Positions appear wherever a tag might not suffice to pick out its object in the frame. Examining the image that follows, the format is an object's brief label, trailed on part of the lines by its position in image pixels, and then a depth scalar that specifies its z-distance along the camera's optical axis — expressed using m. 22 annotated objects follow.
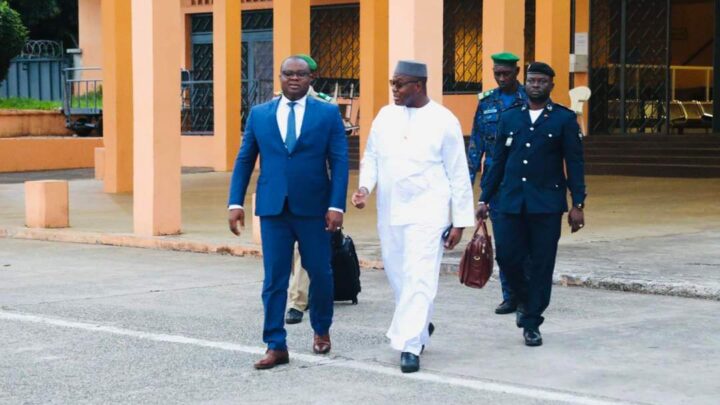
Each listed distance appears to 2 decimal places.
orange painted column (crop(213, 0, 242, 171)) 27.80
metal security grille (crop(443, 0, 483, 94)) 29.52
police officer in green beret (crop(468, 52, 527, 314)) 9.84
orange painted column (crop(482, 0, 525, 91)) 20.11
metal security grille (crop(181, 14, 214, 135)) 30.53
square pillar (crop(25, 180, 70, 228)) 16.62
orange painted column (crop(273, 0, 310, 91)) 24.84
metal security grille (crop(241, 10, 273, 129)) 32.09
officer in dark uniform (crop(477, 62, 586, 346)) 8.60
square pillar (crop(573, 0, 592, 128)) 28.68
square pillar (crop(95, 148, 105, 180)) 25.43
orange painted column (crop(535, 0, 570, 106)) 23.70
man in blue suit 7.93
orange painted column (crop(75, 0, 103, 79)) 34.34
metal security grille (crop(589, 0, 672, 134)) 28.44
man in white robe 7.83
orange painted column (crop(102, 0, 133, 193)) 22.70
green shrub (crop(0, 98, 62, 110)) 30.76
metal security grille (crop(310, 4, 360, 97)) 30.89
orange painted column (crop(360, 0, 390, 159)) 25.89
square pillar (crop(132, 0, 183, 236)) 15.27
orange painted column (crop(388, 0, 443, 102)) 13.44
